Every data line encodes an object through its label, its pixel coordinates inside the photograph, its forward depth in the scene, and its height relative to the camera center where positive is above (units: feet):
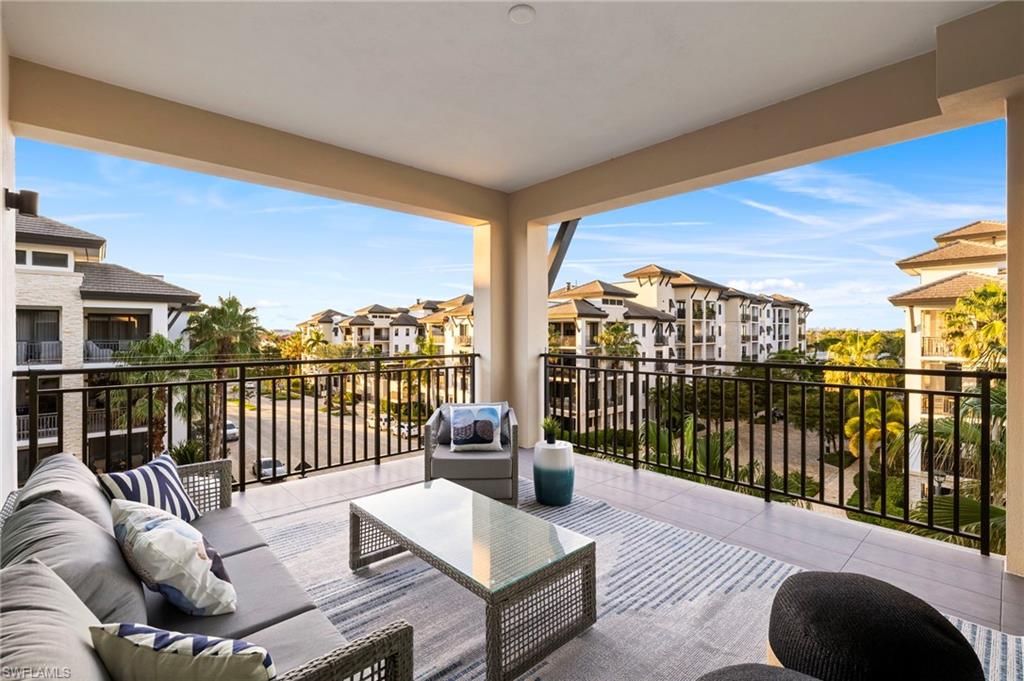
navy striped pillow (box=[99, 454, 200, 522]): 5.75 -1.86
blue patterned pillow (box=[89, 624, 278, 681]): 2.64 -1.82
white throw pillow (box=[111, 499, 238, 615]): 4.19 -2.03
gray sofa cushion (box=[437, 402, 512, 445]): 11.64 -2.17
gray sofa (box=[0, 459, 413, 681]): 3.01 -2.23
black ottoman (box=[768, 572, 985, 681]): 3.85 -2.62
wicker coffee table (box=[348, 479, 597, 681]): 5.36 -2.73
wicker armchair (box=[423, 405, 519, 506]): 10.32 -2.90
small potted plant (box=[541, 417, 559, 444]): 10.93 -2.09
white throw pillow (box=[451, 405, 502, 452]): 11.02 -2.12
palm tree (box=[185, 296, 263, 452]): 17.17 +0.50
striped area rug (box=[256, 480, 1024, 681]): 5.67 -3.87
